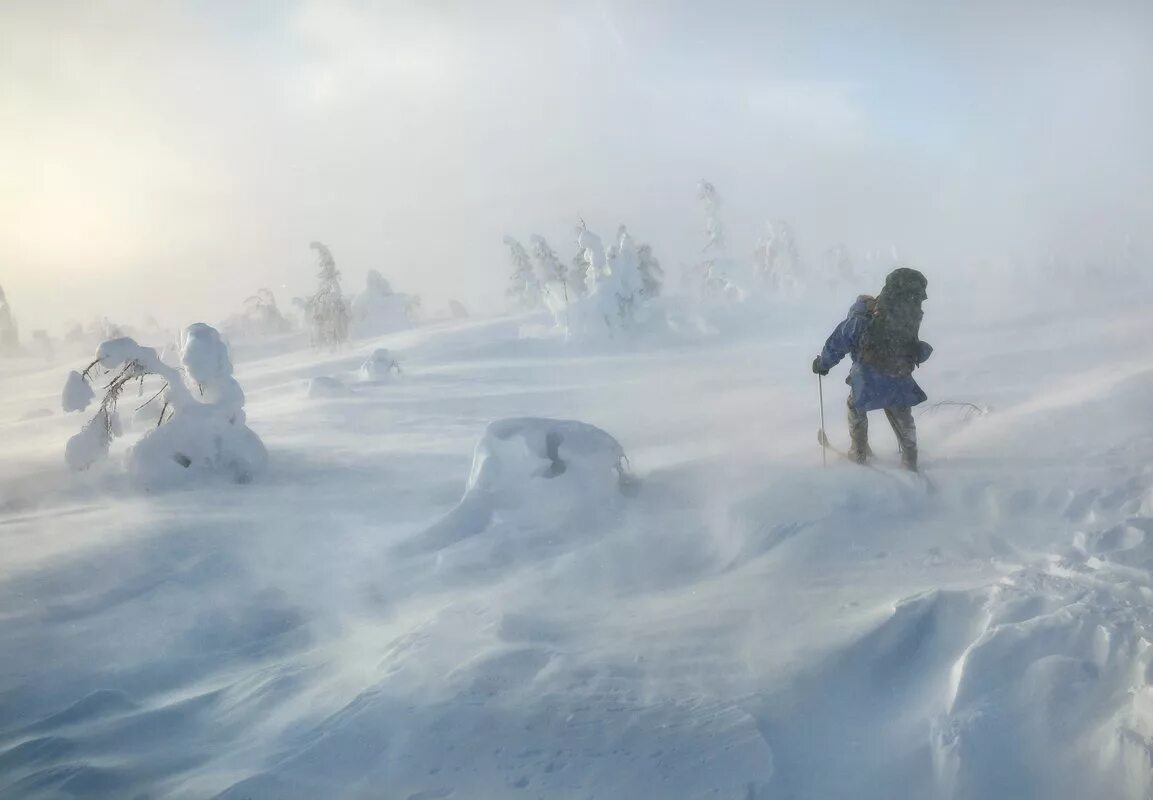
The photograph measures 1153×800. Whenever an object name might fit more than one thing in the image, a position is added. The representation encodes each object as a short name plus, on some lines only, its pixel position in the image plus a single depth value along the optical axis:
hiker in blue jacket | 5.43
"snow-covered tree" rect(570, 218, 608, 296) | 28.59
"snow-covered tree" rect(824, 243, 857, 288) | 48.25
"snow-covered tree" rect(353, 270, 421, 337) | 39.91
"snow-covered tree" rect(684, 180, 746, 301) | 40.34
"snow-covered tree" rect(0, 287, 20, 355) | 44.34
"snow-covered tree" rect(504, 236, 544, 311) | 44.66
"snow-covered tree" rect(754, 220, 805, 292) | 46.22
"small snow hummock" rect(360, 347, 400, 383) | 19.56
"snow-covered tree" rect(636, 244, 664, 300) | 33.53
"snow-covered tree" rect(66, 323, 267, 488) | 6.84
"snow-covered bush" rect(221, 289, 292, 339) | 45.38
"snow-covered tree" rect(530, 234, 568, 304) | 35.91
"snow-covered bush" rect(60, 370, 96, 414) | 7.30
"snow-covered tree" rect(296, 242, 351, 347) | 34.00
